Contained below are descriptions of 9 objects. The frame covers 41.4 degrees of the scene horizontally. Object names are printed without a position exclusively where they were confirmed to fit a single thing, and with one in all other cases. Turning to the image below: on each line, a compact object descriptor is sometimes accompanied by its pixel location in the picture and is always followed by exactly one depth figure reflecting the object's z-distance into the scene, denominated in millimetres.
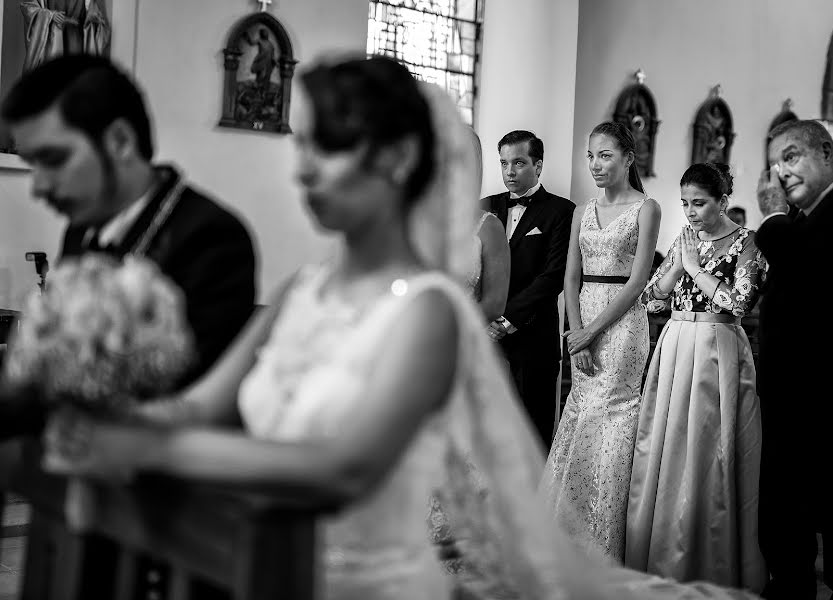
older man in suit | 4121
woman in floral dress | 4965
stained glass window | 10508
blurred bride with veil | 1523
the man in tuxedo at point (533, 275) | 6246
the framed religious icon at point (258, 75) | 8633
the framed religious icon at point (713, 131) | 12930
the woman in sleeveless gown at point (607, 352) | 5406
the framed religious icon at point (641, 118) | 12102
